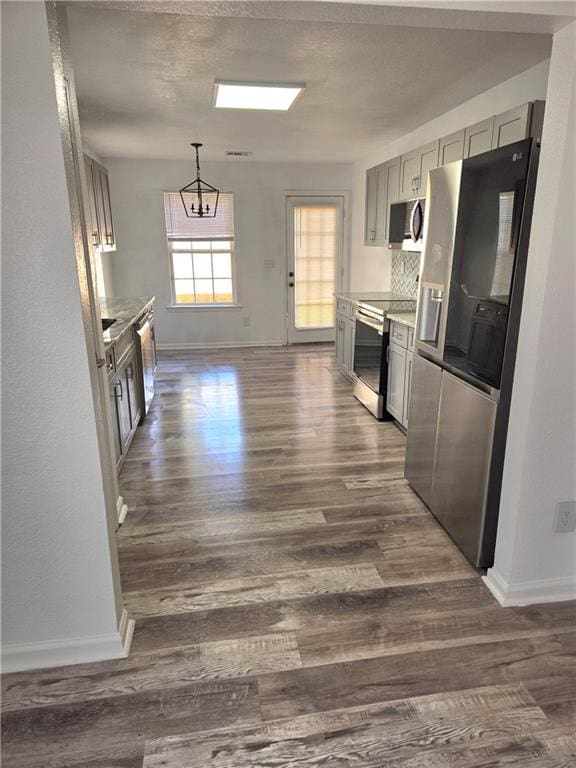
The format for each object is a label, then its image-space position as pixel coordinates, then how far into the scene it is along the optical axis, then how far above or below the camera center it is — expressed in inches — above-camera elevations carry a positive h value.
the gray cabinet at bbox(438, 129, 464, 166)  126.7 +28.0
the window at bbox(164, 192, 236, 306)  258.4 +0.7
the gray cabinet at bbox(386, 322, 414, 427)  144.3 -34.8
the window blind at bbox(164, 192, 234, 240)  256.1 +16.8
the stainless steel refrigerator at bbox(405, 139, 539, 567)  75.2 -12.7
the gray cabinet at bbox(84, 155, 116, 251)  155.3 +17.3
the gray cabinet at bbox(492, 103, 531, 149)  97.8 +26.4
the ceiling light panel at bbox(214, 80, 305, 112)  123.4 +42.0
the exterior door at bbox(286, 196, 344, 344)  267.4 -5.0
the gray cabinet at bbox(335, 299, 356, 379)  198.4 -33.9
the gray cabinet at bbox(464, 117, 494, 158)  112.6 +27.5
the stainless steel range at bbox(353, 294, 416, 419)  160.7 -32.6
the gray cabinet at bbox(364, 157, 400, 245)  177.9 +21.9
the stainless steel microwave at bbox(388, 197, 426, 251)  149.0 +10.0
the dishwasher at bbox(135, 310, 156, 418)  161.0 -35.4
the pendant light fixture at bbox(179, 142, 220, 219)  251.3 +28.8
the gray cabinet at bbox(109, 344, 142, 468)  119.6 -38.8
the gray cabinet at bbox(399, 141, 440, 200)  144.1 +26.6
